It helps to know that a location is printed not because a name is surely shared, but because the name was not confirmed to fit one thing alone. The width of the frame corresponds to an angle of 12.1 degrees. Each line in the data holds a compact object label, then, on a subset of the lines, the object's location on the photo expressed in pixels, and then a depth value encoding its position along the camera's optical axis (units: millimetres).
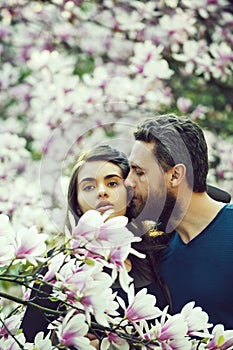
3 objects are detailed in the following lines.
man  2706
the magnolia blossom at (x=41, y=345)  2382
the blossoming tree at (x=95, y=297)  2298
